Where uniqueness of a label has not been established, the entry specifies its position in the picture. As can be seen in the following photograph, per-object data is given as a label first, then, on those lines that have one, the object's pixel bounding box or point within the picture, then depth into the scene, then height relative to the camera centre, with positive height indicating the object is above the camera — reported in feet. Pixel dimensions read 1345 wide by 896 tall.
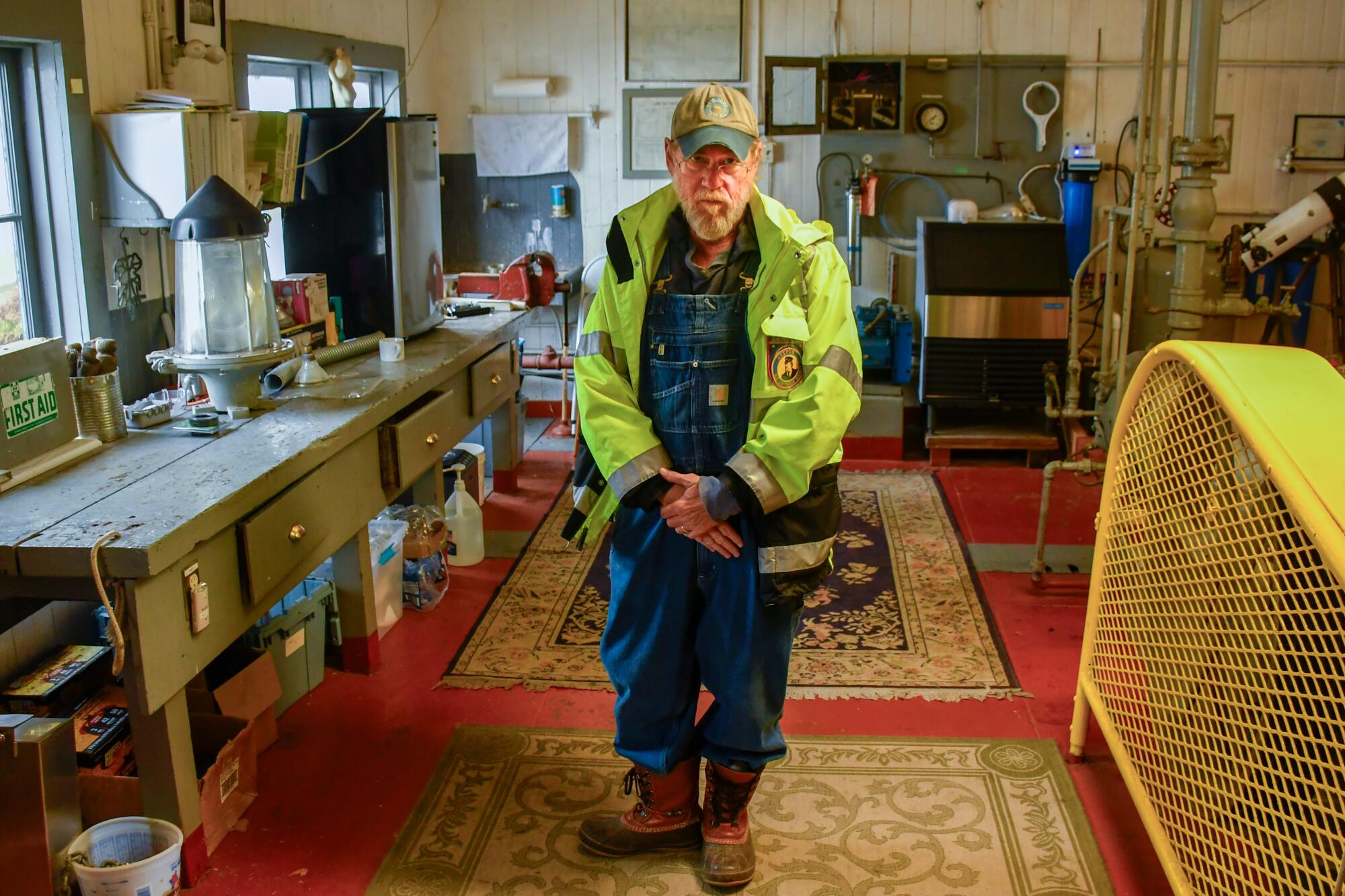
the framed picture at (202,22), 12.06 +1.92
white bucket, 7.73 -4.12
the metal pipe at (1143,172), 13.51 +0.38
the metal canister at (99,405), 9.55 -1.51
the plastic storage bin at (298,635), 10.75 -3.77
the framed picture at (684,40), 20.35 +2.79
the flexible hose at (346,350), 12.77 -1.48
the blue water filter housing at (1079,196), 19.61 +0.16
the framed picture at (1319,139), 19.71 +1.05
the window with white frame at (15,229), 10.23 -0.12
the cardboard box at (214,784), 8.43 -4.08
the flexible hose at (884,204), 20.65 +0.04
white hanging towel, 20.76 +1.11
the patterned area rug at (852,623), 11.76 -4.39
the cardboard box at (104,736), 8.80 -3.79
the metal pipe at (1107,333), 14.11 -1.52
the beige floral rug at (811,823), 8.63 -4.64
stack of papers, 11.02 +1.01
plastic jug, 14.71 -3.80
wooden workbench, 7.59 -2.16
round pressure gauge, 20.26 +1.47
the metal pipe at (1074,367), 14.93 -1.97
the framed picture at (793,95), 20.43 +1.88
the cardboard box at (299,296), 13.19 -0.91
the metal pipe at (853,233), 20.44 -0.43
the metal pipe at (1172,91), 13.12 +1.23
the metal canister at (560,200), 20.94 +0.16
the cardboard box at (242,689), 9.58 -3.79
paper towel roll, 20.45 +2.03
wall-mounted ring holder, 20.02 +1.48
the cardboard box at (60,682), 9.18 -3.57
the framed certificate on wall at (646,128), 20.65 +1.36
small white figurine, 15.60 +1.69
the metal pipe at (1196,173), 12.30 +0.33
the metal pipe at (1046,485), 13.48 -3.08
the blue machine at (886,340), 20.07 -2.17
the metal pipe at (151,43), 11.55 +1.60
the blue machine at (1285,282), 19.86 -1.25
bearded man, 7.80 -1.51
